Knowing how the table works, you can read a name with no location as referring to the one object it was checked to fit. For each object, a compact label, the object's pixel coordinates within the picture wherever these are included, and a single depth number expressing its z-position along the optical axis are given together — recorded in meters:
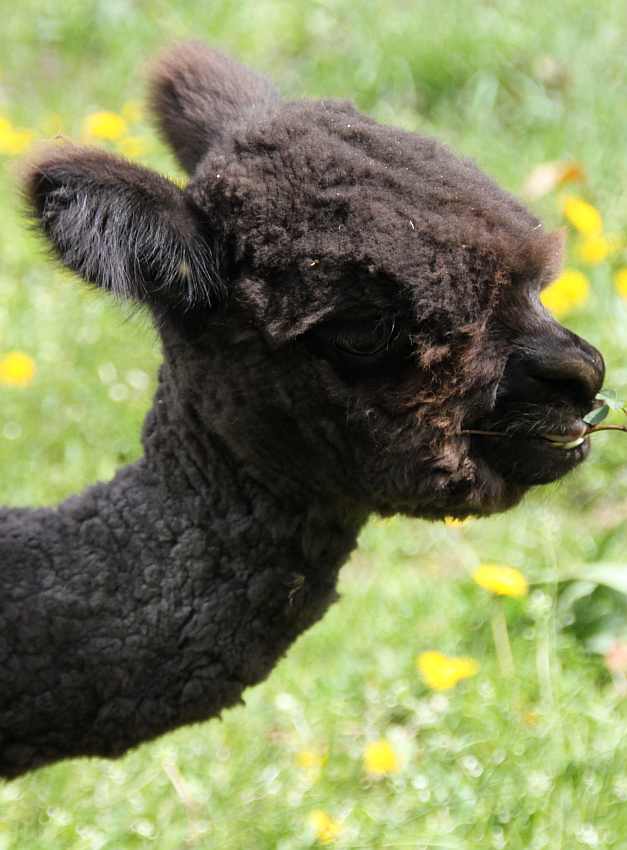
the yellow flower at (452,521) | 2.86
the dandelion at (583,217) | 5.36
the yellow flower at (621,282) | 5.22
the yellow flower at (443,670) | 3.84
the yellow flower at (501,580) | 4.00
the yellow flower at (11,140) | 6.19
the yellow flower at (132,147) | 6.25
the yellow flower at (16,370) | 5.21
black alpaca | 2.61
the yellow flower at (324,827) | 3.54
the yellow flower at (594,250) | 5.52
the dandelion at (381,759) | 3.69
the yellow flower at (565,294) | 5.02
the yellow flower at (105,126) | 6.04
